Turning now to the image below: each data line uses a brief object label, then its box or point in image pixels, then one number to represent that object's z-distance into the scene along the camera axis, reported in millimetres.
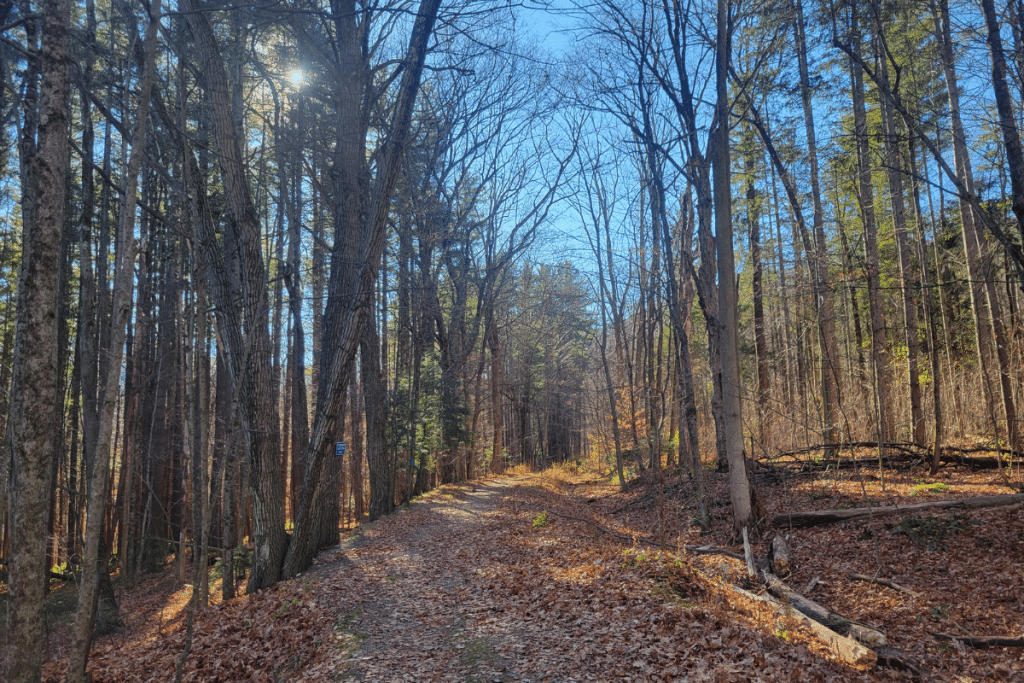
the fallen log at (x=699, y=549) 8258
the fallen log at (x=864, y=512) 7426
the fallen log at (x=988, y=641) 4863
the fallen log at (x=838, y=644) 4645
